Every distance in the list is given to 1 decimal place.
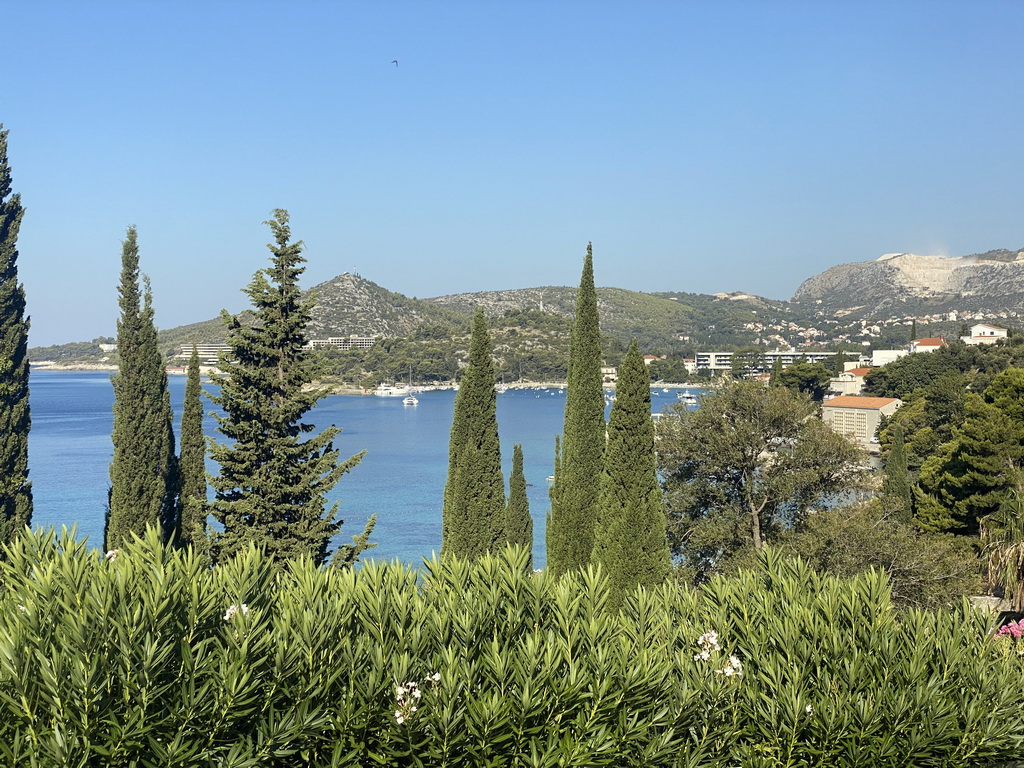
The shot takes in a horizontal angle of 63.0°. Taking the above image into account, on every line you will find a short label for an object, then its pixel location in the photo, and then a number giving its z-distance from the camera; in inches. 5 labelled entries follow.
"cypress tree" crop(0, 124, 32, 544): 645.3
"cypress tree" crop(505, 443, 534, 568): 951.0
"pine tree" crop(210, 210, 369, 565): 622.5
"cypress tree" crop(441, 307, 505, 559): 693.9
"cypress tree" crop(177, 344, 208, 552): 825.5
